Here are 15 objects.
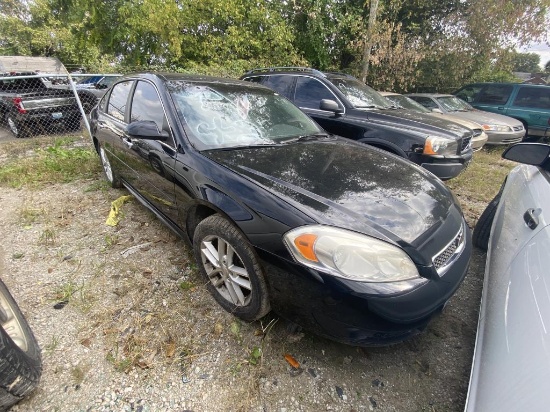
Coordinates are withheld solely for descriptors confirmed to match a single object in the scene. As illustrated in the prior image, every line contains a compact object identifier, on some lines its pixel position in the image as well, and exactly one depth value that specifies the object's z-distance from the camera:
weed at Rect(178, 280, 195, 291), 2.26
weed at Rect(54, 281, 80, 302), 2.15
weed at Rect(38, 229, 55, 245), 2.81
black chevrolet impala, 1.40
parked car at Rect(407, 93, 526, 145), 6.88
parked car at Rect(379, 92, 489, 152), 6.00
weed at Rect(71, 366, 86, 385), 1.60
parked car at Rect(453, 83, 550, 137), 7.57
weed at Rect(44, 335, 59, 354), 1.76
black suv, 3.74
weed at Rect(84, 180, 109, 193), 3.96
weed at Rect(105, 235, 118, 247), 2.80
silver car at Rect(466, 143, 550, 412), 0.96
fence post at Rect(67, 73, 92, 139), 5.30
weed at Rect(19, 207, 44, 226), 3.20
